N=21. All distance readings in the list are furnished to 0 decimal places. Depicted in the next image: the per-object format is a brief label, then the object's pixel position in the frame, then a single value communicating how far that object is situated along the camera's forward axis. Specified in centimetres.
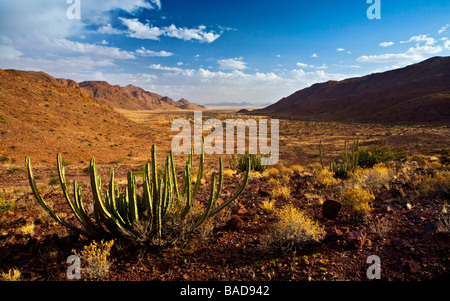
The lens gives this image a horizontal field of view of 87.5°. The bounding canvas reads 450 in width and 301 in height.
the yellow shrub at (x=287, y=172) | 956
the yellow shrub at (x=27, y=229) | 424
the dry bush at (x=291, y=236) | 339
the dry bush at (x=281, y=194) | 607
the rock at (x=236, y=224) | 421
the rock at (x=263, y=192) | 642
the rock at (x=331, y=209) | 454
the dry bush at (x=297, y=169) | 1180
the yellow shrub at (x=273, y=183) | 737
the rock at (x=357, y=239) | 324
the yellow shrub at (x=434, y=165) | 867
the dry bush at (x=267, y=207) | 506
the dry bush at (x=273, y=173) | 949
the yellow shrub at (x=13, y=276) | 281
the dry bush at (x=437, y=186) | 497
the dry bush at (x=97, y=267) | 291
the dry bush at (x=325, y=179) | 701
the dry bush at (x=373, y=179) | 634
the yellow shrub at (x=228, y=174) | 970
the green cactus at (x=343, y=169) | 888
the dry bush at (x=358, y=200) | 441
